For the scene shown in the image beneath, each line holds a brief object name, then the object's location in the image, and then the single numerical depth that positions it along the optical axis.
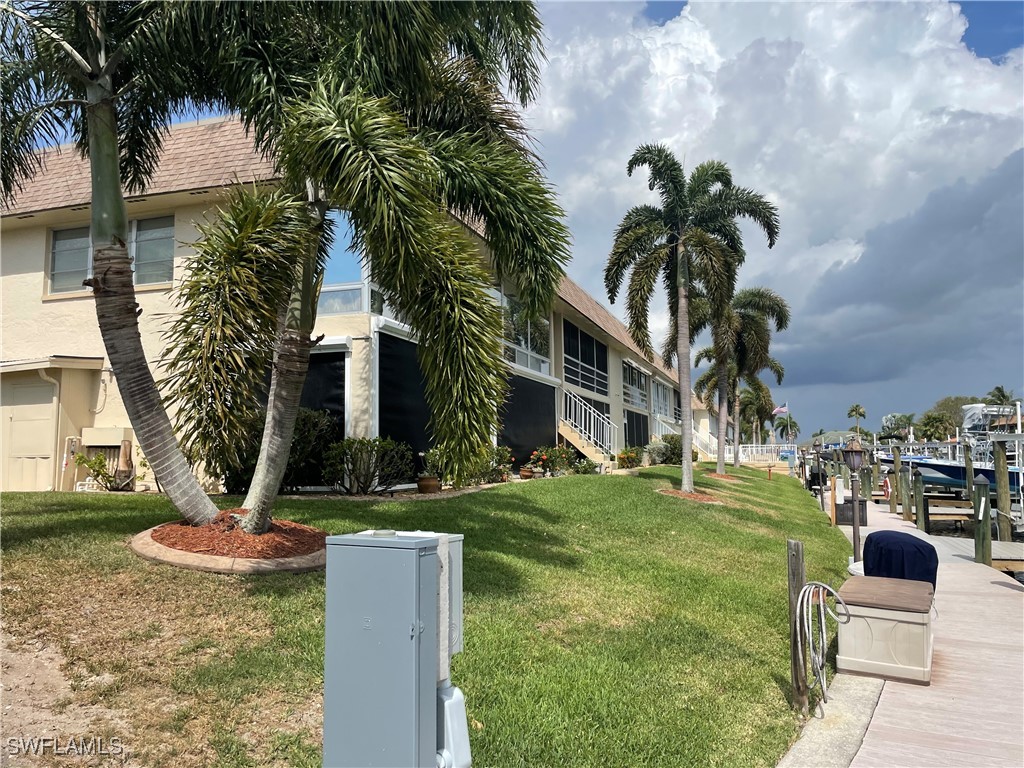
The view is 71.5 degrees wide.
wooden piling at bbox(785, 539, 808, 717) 5.21
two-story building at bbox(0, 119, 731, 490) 14.34
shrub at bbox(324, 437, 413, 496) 13.30
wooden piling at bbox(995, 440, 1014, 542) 13.62
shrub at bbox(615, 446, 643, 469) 28.34
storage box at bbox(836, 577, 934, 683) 5.91
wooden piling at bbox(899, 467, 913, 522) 20.05
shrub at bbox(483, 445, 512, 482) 17.98
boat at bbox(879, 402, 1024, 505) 25.25
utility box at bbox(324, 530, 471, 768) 2.49
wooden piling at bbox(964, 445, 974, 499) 17.27
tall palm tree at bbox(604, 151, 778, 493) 21.00
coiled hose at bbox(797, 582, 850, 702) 5.30
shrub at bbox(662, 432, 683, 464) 35.62
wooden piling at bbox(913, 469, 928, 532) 17.11
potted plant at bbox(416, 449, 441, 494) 14.64
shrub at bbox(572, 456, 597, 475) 23.10
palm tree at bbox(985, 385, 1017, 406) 92.12
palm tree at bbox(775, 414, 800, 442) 110.06
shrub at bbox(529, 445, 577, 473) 21.75
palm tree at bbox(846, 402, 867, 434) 121.64
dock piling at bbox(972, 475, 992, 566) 11.77
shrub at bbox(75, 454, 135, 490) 14.08
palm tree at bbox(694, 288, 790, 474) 33.69
